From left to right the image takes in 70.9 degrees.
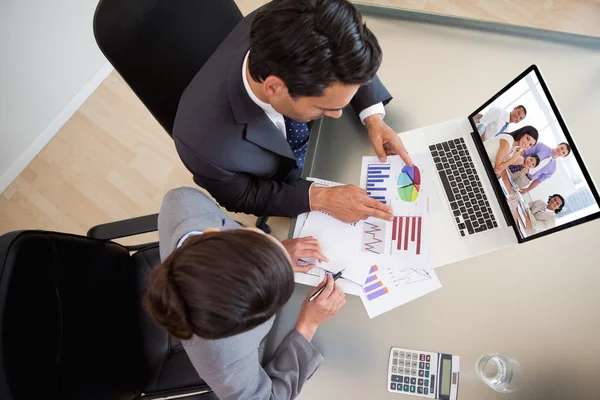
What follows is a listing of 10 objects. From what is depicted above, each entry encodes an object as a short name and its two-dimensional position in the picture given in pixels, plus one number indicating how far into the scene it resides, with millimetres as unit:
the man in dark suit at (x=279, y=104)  836
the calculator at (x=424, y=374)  943
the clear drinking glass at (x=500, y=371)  936
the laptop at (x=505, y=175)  913
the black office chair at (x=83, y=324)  770
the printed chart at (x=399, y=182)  1069
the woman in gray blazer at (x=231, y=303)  712
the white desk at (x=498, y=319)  951
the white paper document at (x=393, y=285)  992
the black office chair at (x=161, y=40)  990
